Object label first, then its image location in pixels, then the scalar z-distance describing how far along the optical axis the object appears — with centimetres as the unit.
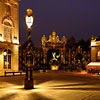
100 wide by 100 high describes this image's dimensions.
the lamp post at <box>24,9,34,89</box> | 1212
